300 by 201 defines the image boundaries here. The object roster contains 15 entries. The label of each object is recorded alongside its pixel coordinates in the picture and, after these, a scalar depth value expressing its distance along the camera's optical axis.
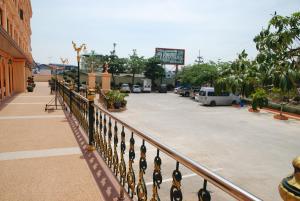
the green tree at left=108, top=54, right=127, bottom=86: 42.53
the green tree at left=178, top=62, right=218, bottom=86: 31.31
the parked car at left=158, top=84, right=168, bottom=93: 41.00
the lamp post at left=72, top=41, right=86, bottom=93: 15.91
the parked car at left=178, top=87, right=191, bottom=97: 33.80
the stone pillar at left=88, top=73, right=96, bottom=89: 26.88
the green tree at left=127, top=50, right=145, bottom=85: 43.06
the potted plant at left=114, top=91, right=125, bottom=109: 17.67
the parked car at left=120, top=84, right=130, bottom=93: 36.22
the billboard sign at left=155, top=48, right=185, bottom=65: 48.22
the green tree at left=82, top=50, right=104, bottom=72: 55.66
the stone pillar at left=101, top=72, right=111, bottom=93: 22.77
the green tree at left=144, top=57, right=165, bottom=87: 42.91
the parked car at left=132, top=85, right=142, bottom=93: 38.27
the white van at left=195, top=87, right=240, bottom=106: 23.92
